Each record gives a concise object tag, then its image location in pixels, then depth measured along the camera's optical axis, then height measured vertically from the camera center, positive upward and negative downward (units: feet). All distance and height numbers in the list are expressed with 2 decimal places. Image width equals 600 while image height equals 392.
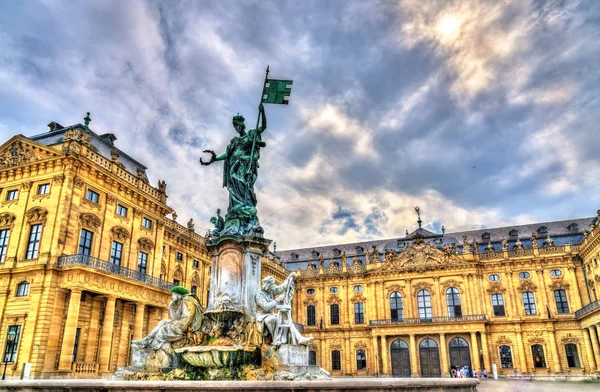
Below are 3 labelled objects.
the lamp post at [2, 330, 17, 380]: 77.53 +0.89
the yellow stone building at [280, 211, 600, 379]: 152.76 +13.88
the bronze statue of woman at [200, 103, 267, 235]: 43.32 +17.74
